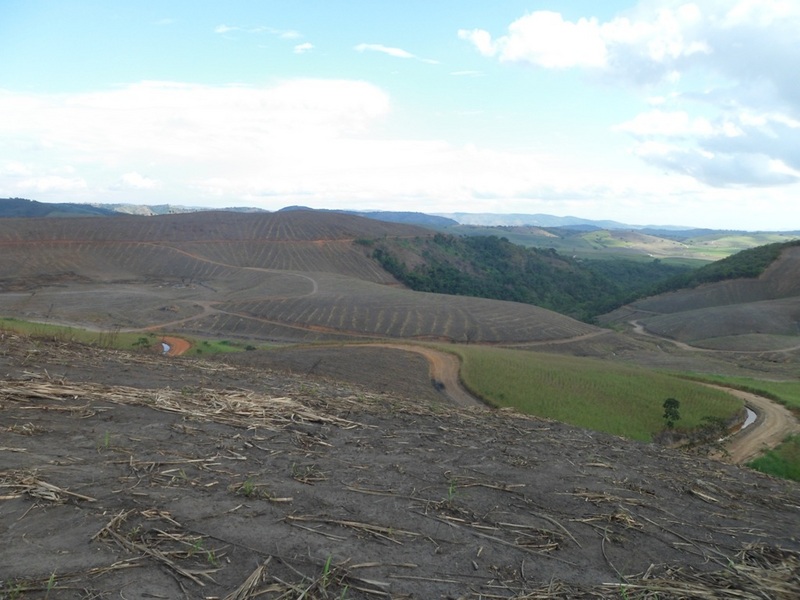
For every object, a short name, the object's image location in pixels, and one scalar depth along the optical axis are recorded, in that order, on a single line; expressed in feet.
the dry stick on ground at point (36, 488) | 17.31
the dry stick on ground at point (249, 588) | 13.69
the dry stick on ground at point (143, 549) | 14.33
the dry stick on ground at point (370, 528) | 17.81
